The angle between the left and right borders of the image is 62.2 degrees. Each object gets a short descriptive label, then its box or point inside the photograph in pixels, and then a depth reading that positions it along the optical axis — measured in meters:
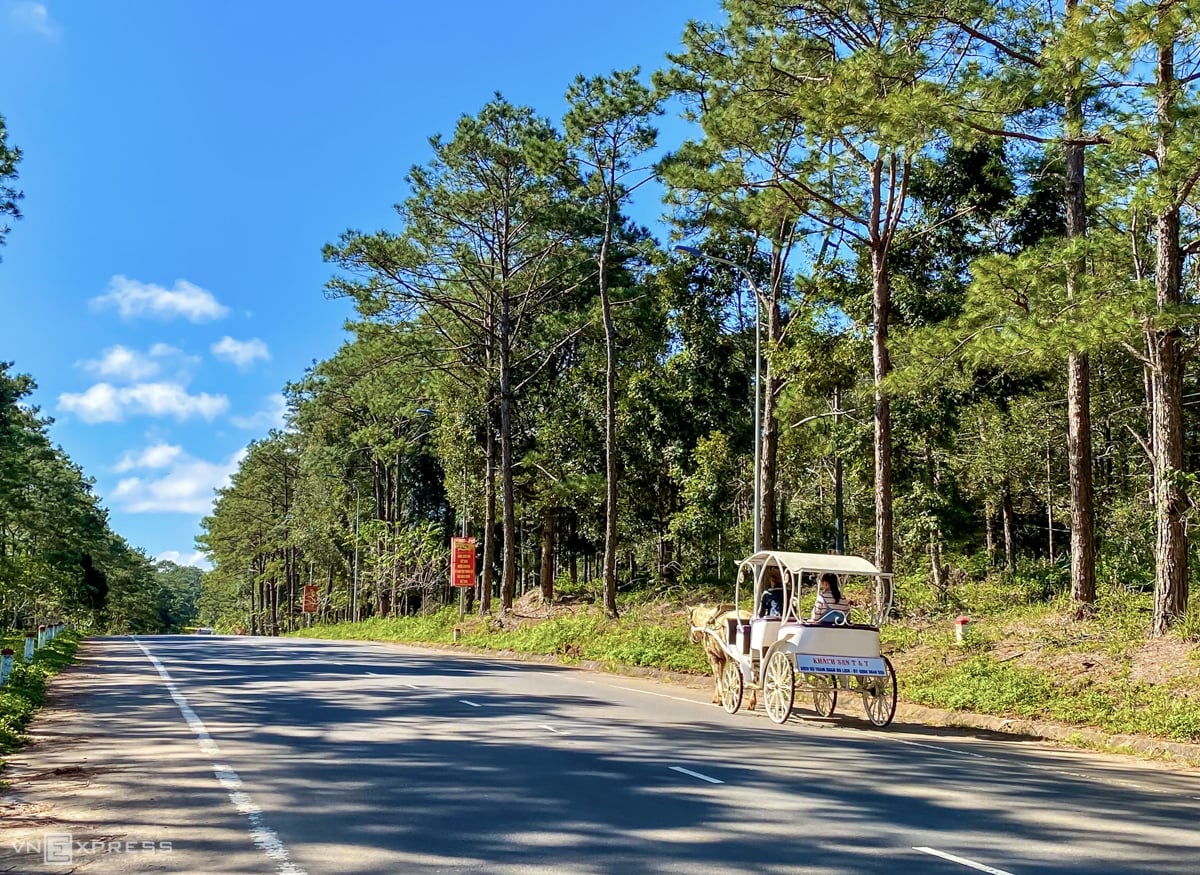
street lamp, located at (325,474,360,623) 67.81
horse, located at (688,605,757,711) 16.98
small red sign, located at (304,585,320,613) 77.38
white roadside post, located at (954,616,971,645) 18.62
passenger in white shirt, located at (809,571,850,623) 14.30
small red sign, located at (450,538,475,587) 44.38
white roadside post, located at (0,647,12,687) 17.92
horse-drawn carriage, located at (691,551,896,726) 14.02
